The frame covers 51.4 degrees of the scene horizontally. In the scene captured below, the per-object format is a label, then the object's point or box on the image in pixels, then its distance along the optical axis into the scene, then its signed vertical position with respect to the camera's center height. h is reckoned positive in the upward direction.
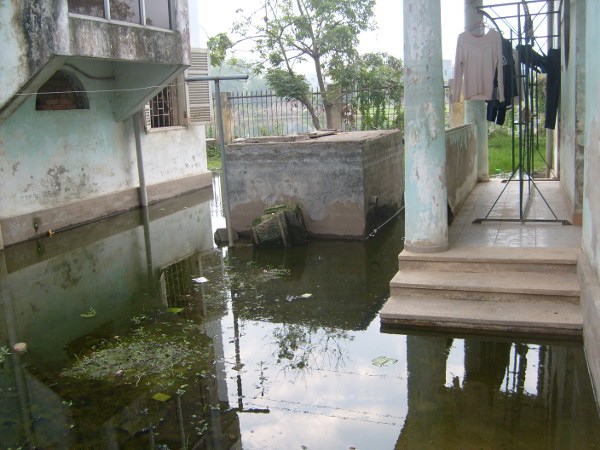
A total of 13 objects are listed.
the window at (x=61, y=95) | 11.21 +0.87
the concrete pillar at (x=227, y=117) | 20.23 +0.53
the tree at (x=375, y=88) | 17.80 +1.06
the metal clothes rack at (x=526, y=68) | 7.44 +0.63
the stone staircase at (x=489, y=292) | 5.66 -1.63
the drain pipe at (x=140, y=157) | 13.32 -0.41
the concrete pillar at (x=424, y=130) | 6.38 -0.07
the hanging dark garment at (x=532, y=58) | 7.74 +0.80
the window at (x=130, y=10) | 9.72 +2.12
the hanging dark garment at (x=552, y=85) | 9.02 +0.46
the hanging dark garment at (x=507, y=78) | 7.69 +0.51
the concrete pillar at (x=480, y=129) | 11.54 -0.15
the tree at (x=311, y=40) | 18.56 +2.69
